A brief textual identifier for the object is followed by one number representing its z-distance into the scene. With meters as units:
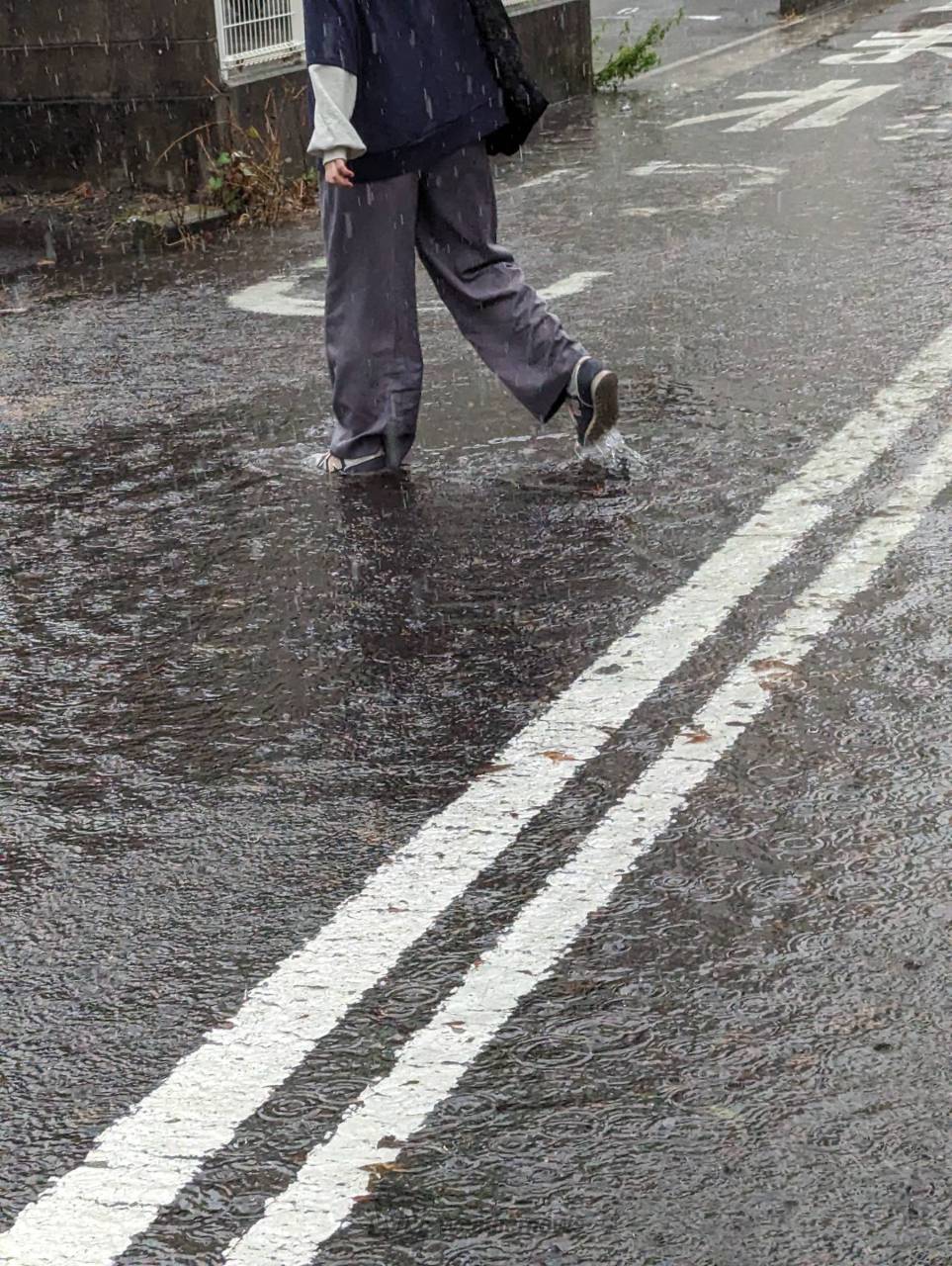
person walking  11.09
